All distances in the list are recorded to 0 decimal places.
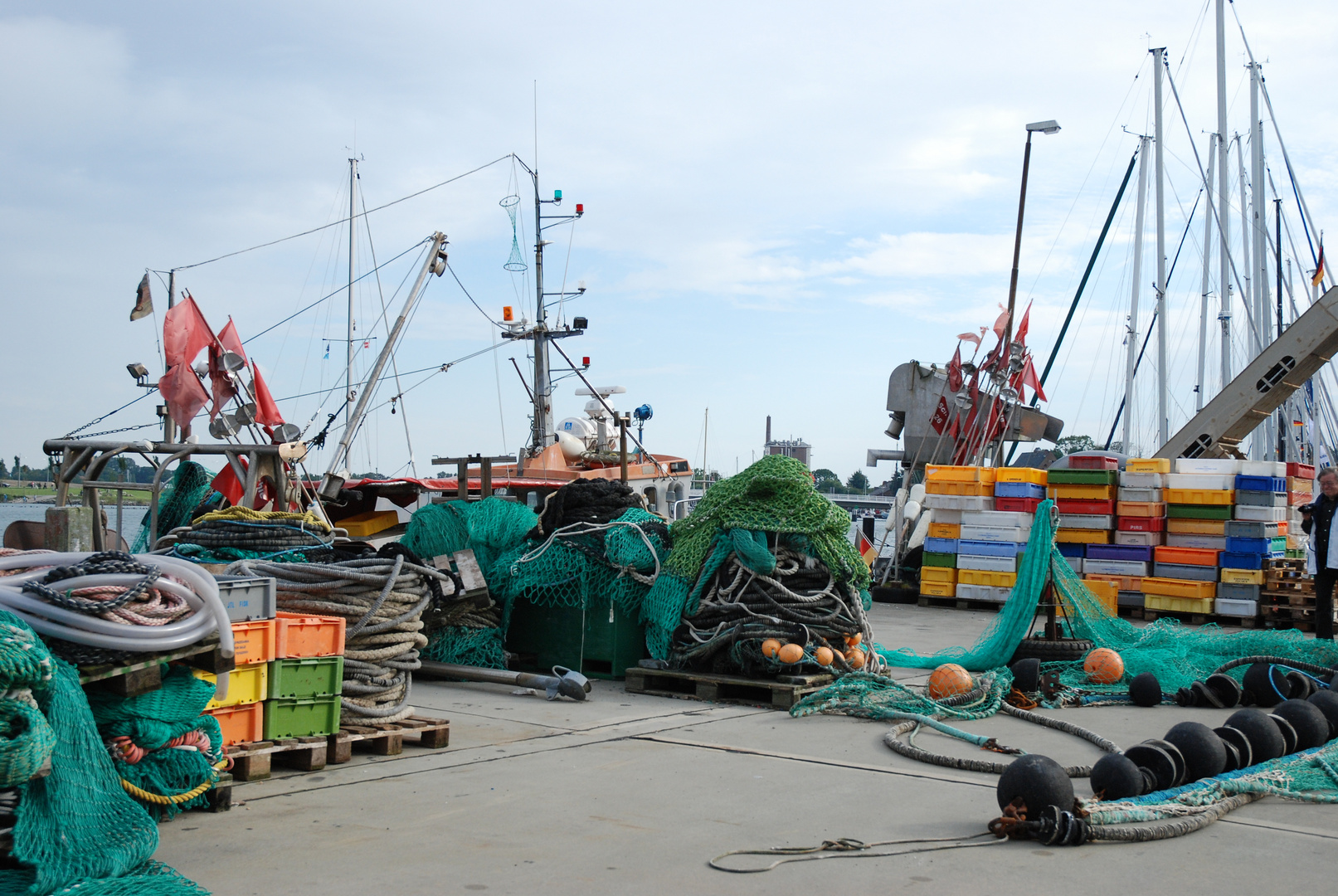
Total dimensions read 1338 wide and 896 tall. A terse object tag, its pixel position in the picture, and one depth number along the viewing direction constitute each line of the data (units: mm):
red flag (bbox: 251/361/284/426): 11836
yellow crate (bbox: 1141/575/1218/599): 14742
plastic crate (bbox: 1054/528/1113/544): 15641
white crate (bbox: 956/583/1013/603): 16016
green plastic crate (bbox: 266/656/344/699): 5672
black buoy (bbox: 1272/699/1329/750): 6312
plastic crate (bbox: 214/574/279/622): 5547
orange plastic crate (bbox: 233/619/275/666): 5441
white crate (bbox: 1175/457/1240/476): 15445
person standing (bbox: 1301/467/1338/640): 10758
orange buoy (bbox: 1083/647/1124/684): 8906
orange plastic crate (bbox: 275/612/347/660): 5676
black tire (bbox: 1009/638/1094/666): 9430
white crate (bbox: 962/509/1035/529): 15961
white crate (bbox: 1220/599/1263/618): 14281
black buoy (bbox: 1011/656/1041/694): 8328
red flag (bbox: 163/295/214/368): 11734
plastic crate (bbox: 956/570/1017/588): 15969
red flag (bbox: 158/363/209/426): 11695
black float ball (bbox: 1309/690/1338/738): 6738
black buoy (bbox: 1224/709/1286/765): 5934
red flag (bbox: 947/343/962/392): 21266
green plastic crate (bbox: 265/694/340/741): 5688
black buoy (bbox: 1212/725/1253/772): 5770
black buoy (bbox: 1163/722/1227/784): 5492
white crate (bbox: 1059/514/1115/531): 15625
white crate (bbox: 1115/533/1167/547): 15336
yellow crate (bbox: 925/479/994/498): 16422
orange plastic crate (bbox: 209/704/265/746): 5508
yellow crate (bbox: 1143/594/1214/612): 14719
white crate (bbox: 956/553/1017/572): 16031
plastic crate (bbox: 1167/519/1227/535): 14797
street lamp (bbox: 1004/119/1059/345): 20750
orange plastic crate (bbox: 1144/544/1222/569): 14773
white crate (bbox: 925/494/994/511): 16344
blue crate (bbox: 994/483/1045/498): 16047
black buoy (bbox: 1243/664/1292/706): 8023
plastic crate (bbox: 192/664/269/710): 5449
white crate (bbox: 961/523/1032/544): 16000
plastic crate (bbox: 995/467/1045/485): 16281
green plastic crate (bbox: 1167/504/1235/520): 14758
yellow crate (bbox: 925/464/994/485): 16469
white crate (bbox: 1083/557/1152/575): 15336
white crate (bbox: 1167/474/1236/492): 14852
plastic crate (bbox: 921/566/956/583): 16656
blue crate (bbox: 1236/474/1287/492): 14414
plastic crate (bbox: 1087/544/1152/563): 15336
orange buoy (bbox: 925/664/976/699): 8008
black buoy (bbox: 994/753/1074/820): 4648
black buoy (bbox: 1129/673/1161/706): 8273
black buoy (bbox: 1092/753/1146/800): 5113
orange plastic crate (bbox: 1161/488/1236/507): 14711
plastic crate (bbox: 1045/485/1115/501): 15609
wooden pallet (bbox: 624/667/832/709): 8219
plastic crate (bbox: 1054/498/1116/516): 15664
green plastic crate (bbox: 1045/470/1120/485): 15633
